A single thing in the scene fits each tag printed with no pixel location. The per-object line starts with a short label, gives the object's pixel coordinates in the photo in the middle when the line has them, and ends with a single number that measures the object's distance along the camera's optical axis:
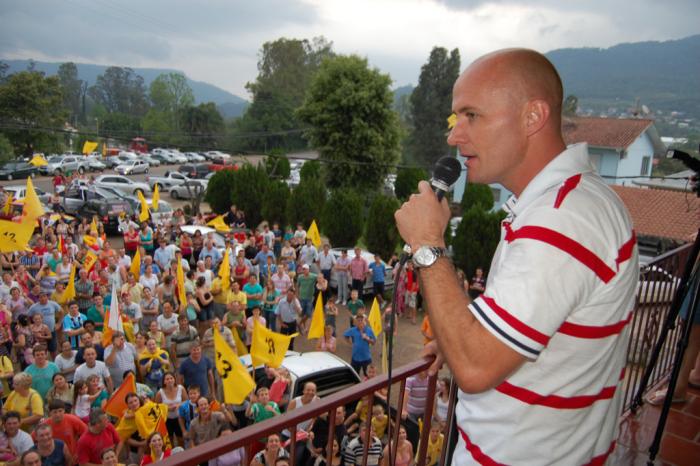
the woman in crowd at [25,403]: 6.33
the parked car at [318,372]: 7.05
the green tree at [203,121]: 64.06
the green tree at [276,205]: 21.58
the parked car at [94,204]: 19.80
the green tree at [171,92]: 94.44
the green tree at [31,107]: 36.47
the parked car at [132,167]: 40.84
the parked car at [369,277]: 13.62
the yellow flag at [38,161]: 23.69
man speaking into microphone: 1.18
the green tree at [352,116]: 24.92
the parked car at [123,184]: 28.88
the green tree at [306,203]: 20.55
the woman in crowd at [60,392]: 6.58
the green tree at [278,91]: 63.16
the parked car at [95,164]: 41.88
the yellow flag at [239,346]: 8.70
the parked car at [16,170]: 33.84
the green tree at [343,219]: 18.81
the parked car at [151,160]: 48.35
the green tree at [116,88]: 121.75
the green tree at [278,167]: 34.31
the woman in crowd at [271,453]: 3.81
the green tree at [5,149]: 35.25
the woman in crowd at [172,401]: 6.76
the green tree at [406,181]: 27.28
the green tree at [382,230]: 17.20
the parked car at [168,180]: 33.06
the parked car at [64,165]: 37.91
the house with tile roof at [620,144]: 28.20
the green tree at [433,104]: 43.50
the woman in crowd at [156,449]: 5.62
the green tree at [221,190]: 23.69
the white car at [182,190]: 30.93
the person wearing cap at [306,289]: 11.86
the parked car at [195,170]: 37.82
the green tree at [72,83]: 106.85
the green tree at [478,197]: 25.73
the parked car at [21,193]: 22.55
